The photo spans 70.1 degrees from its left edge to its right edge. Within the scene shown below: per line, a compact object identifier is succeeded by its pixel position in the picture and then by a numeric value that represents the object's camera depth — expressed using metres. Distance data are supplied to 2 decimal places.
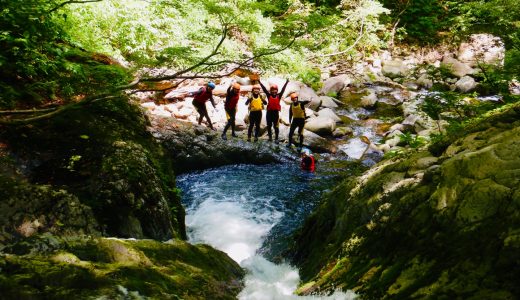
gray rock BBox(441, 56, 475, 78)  18.68
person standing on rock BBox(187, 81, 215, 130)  11.55
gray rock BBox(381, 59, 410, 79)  21.19
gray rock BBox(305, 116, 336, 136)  14.14
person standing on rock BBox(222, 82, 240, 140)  11.25
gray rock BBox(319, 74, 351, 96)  18.83
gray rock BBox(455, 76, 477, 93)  16.55
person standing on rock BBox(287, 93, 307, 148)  11.59
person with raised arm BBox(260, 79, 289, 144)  11.52
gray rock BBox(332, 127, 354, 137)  14.29
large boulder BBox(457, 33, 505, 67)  19.53
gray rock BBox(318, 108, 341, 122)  15.16
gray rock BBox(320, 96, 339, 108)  17.02
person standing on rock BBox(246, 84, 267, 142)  11.41
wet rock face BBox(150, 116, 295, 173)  10.79
